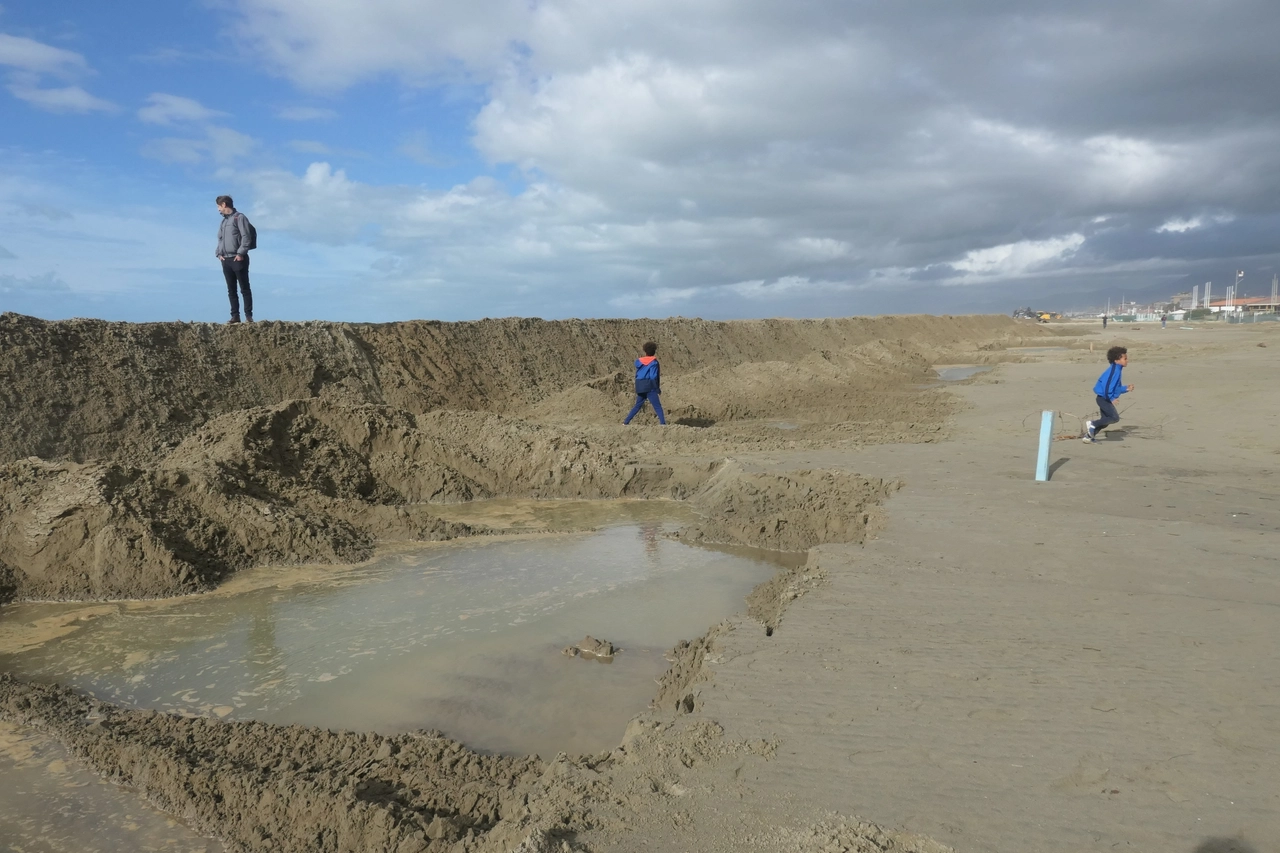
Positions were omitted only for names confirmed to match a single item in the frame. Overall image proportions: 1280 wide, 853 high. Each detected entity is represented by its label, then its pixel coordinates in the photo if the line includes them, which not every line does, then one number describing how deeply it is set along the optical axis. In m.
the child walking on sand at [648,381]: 13.61
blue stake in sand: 8.80
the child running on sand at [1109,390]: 11.17
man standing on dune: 11.52
